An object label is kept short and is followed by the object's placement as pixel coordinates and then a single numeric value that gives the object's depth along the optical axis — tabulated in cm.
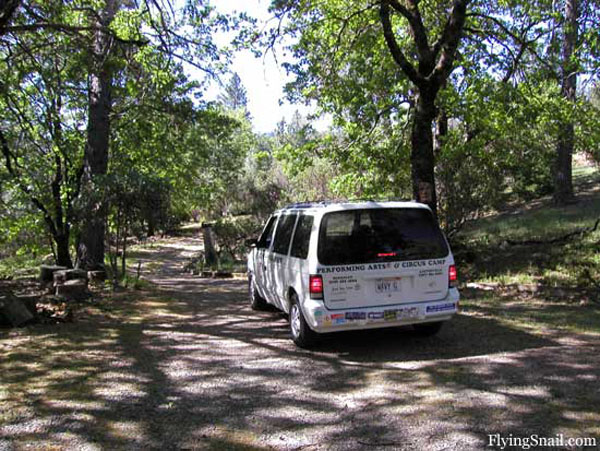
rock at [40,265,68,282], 1166
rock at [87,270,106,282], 1255
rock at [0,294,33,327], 775
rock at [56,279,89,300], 991
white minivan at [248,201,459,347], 598
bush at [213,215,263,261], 1977
